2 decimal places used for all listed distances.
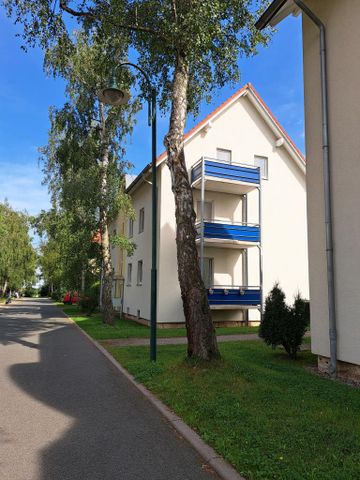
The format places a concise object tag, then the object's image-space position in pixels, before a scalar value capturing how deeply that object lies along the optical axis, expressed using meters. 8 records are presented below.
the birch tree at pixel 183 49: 7.74
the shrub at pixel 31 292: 94.50
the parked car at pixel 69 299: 44.32
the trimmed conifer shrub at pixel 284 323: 9.09
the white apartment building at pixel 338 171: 7.07
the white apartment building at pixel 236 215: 17.57
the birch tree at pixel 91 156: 17.95
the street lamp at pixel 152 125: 8.82
